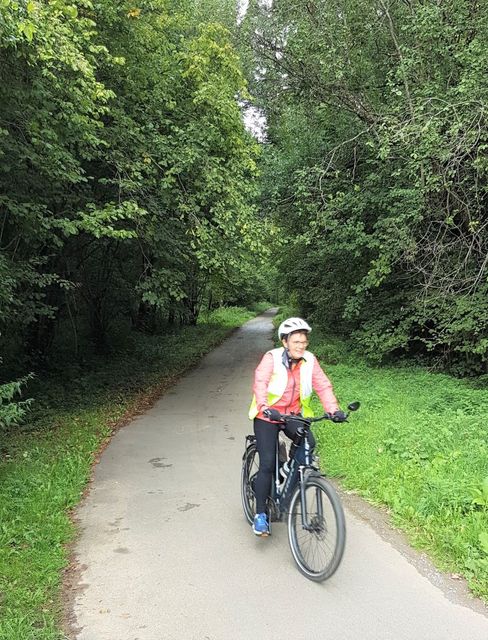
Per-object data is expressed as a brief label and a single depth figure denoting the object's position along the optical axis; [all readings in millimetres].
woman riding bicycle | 4199
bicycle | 3723
